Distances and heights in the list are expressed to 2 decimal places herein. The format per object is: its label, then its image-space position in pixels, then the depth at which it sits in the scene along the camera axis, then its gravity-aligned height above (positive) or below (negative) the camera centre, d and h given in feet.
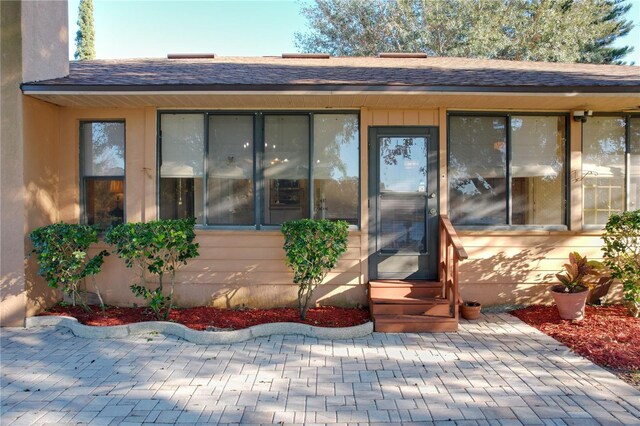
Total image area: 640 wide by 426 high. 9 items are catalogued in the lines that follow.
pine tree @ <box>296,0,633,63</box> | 47.93 +21.48
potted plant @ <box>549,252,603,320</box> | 16.21 -3.23
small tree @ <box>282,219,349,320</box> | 15.26 -1.44
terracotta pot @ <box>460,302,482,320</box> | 16.74 -4.16
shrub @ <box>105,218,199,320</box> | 15.21 -1.35
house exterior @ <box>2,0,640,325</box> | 17.90 +1.19
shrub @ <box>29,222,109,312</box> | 15.47 -1.68
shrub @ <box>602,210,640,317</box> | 16.01 -1.83
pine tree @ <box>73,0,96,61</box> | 61.00 +25.93
